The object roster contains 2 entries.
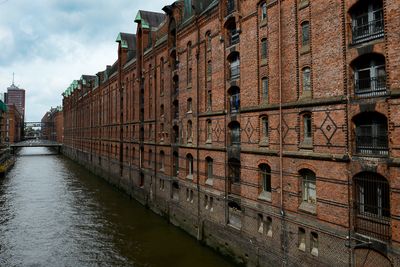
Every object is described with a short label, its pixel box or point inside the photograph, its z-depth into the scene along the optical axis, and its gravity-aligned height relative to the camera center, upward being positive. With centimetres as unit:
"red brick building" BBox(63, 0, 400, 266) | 1109 +34
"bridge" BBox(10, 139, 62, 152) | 8790 -172
